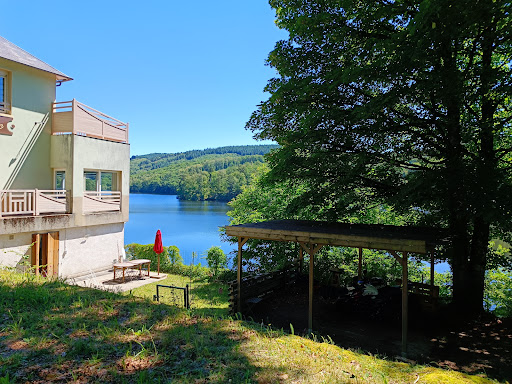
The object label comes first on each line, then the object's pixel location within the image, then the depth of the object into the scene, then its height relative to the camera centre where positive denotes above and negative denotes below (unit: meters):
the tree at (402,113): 7.31 +2.06
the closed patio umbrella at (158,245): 15.36 -2.73
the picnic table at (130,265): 13.50 -3.33
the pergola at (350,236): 6.84 -1.09
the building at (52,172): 11.54 +0.48
